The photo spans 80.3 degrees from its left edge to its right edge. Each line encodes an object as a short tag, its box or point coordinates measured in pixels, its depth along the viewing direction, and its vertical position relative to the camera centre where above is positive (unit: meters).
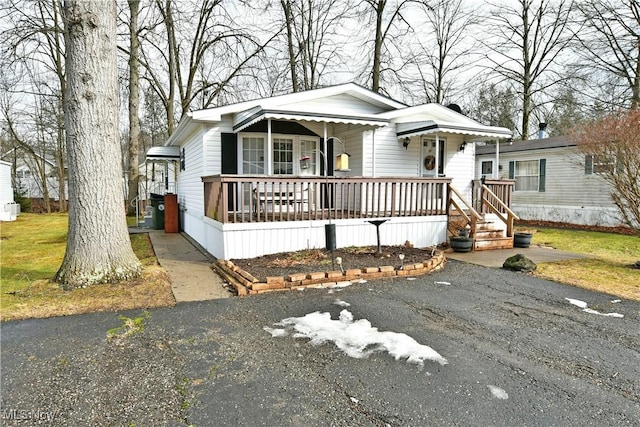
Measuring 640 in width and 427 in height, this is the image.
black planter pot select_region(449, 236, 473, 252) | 8.30 -1.05
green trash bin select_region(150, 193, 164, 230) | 13.89 -0.49
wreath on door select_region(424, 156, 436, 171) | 11.17 +1.00
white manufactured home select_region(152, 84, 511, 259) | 7.32 +0.89
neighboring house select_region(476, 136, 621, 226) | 14.19 +0.57
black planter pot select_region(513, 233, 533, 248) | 9.09 -1.07
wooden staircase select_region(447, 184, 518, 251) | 8.64 -0.66
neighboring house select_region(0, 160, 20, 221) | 17.78 +0.08
